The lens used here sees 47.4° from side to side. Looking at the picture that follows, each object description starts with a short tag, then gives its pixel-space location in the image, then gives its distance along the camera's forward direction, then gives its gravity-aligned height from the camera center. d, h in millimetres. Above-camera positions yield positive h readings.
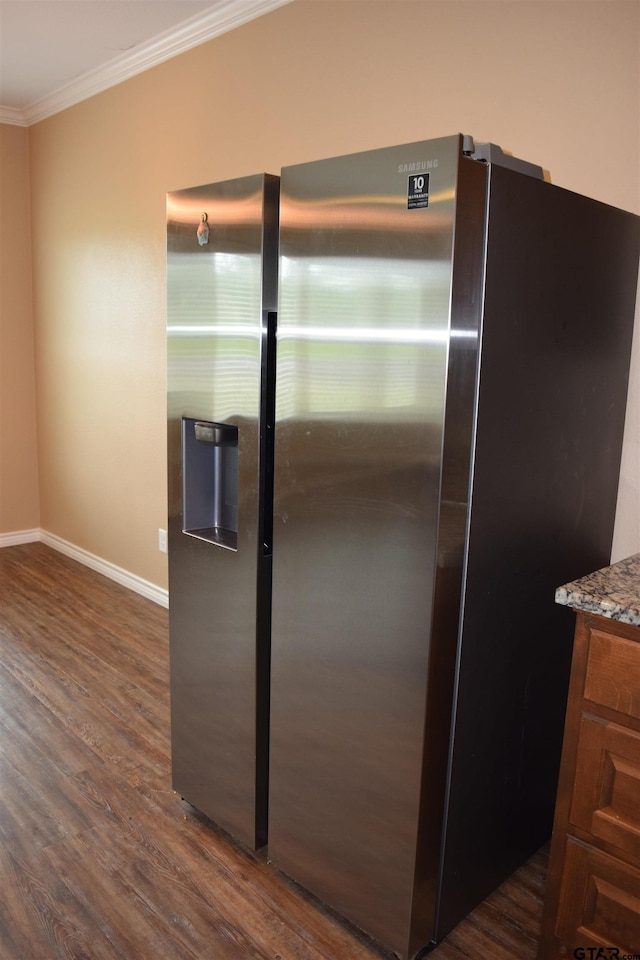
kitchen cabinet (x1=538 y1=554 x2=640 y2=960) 1353 -809
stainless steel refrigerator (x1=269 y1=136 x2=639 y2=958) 1407 -296
